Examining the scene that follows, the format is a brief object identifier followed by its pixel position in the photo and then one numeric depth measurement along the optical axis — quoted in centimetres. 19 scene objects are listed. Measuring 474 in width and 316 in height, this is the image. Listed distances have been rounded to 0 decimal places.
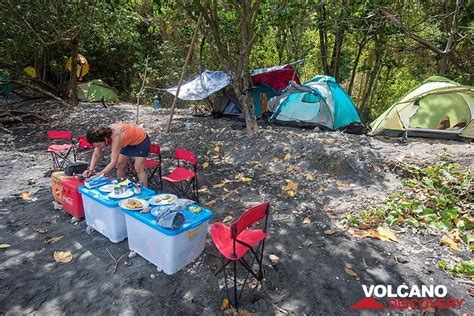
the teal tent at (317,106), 758
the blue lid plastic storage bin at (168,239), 306
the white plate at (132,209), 330
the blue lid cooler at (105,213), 354
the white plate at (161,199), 340
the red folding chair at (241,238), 269
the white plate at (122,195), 357
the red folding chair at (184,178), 465
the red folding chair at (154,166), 495
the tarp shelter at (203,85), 838
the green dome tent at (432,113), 640
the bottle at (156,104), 1153
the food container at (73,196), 408
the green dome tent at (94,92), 1245
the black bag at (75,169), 439
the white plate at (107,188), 372
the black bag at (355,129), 732
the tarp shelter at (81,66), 1286
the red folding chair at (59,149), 565
